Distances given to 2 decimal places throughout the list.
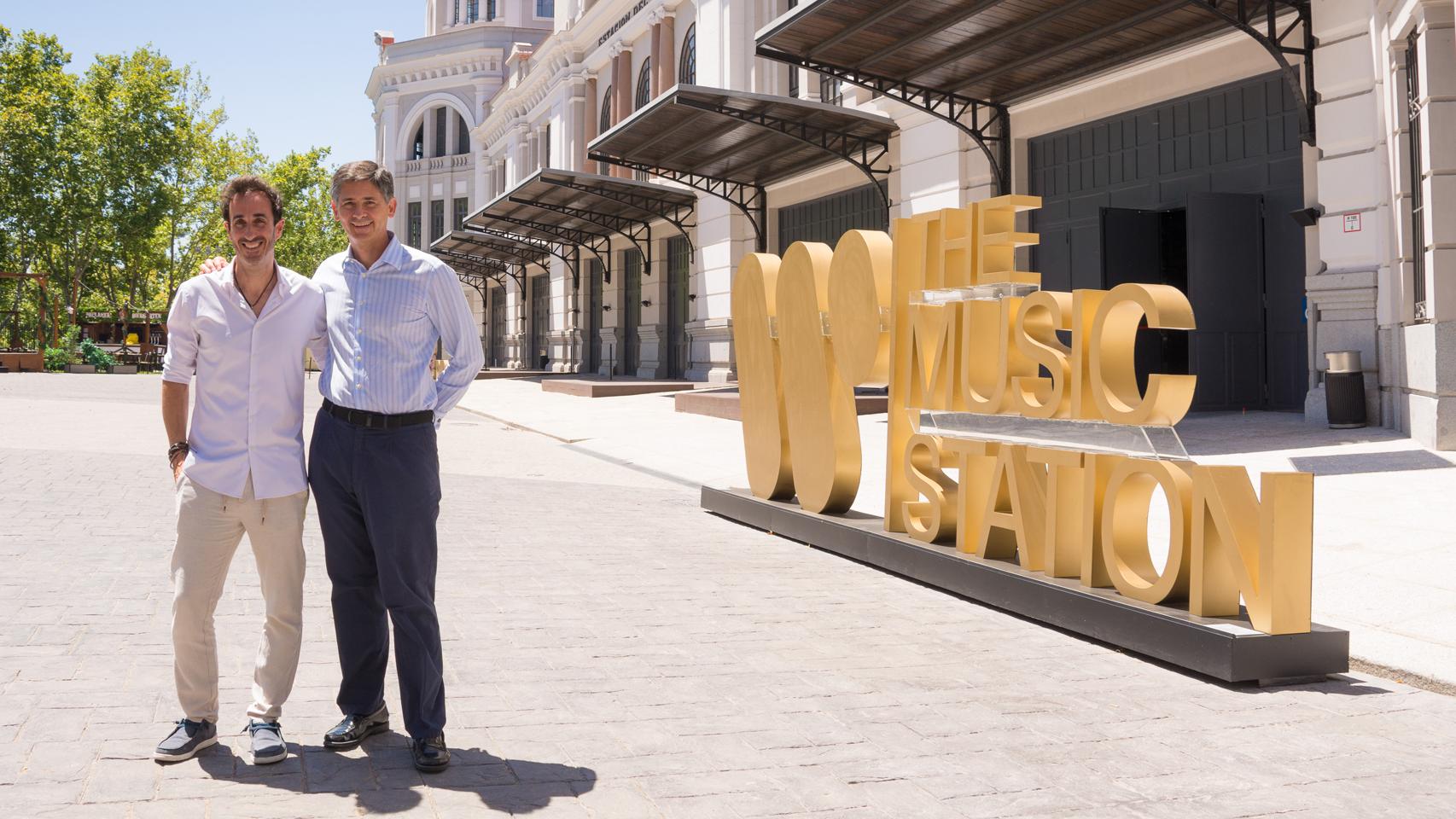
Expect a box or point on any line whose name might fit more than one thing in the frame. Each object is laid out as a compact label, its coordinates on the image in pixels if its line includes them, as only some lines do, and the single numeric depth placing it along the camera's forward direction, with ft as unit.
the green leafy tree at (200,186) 170.09
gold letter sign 16.80
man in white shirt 12.39
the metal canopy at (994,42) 46.57
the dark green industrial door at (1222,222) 52.34
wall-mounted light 44.14
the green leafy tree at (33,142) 154.51
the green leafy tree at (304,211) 207.00
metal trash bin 41.52
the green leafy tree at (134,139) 160.04
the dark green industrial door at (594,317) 134.82
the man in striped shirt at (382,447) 12.49
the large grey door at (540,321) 159.12
